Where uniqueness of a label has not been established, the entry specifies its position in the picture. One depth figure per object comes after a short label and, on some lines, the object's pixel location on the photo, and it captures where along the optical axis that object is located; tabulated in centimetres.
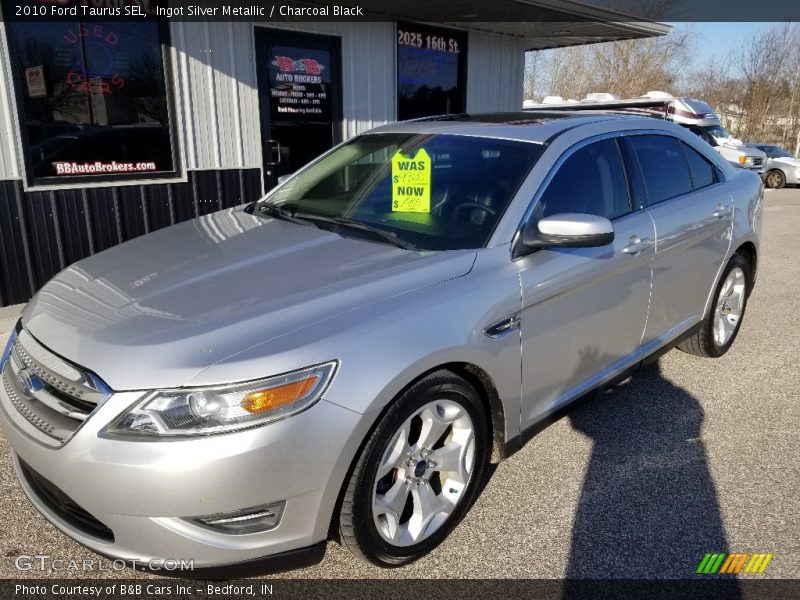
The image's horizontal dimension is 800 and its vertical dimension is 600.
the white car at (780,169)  1853
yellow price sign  307
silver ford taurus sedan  194
